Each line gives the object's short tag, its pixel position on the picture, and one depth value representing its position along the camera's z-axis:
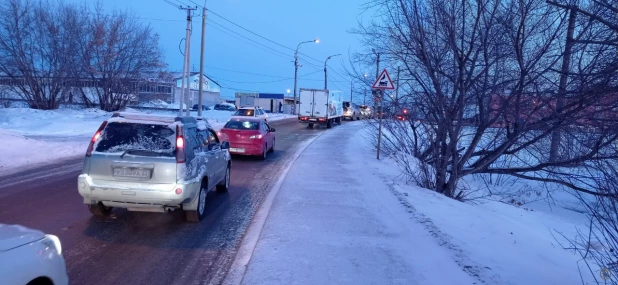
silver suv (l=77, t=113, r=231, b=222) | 7.35
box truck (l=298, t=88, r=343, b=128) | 42.12
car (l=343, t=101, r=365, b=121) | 60.23
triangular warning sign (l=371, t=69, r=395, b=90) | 14.94
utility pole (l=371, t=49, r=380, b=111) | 15.36
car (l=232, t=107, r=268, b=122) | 38.06
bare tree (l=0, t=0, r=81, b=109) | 34.81
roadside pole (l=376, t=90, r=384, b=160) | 15.48
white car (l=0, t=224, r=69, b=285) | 3.22
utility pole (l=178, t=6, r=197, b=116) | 29.96
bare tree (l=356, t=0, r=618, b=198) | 8.50
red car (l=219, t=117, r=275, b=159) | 17.02
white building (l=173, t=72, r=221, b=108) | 79.56
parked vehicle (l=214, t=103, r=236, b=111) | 67.75
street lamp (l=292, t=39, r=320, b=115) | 55.37
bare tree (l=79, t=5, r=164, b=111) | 38.62
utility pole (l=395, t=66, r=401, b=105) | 14.03
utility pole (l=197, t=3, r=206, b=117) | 31.11
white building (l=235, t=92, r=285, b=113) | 73.19
